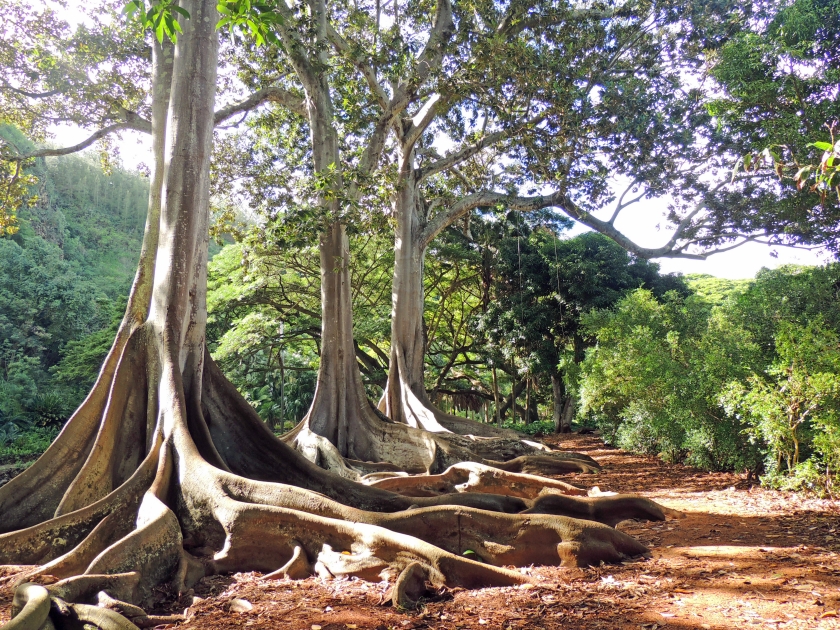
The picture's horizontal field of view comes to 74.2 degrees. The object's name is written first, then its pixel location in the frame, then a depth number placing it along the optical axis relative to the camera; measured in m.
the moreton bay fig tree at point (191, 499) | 3.82
